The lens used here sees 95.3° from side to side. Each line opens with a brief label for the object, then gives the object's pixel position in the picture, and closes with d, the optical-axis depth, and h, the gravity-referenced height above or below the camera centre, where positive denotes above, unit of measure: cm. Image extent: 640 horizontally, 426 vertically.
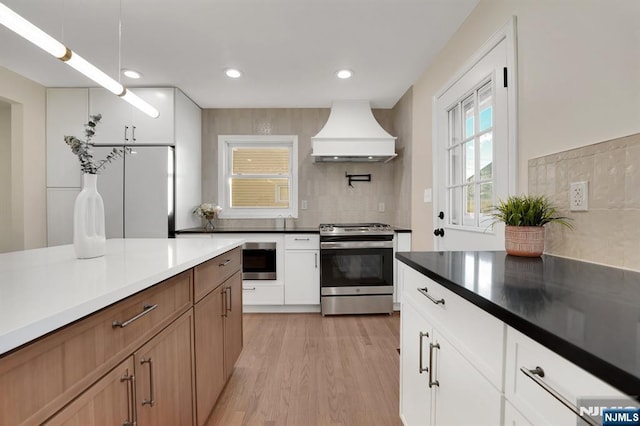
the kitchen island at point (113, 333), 57 -33
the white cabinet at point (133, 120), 310 +99
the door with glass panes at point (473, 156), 165 +38
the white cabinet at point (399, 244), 315 -35
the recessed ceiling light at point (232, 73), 277 +134
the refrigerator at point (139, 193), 308 +20
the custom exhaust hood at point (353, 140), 330 +81
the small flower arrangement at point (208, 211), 349 +1
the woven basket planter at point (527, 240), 125 -13
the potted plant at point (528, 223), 126 -5
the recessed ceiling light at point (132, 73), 278 +134
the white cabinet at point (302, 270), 322 -64
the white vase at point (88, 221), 127 -4
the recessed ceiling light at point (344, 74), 279 +134
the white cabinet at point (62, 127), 312 +91
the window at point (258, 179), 389 +44
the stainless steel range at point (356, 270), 313 -63
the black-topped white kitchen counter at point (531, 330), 47 -23
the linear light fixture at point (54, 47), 102 +67
